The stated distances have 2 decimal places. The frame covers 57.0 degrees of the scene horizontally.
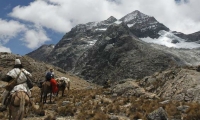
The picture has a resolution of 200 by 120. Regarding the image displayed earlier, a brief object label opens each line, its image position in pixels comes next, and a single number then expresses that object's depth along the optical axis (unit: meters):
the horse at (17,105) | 7.21
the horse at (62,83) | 19.80
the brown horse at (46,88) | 15.72
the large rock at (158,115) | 10.44
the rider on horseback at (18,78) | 7.72
